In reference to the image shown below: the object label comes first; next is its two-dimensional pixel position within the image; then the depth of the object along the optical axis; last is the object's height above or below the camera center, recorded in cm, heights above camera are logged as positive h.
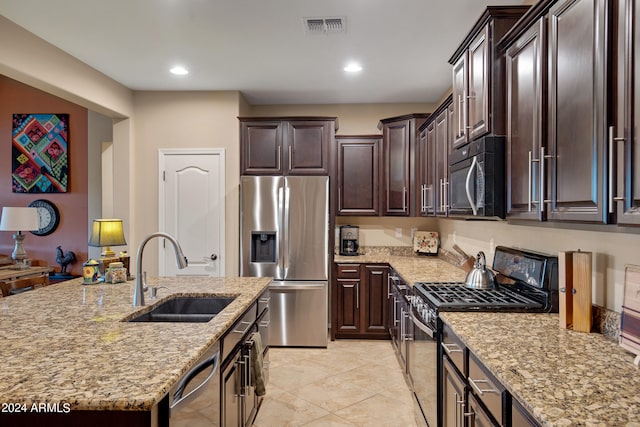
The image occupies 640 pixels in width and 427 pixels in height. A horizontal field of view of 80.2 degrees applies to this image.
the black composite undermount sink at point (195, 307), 231 -59
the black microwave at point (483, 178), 199 +19
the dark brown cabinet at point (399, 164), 420 +55
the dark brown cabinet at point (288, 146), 415 +73
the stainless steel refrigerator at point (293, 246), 401 -35
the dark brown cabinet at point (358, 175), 441 +44
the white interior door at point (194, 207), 428 +7
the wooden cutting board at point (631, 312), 134 -36
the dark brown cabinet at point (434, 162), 312 +47
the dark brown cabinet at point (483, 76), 200 +78
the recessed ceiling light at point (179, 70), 359 +138
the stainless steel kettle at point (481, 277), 244 -42
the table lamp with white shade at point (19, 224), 475 -13
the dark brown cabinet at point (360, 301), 417 -98
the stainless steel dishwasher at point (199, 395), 125 -67
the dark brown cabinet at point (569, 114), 115 +36
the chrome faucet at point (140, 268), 198 -29
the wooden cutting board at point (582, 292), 164 -35
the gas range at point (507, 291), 197 -48
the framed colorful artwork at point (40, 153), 553 +88
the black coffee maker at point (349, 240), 456 -33
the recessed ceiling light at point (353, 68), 349 +136
